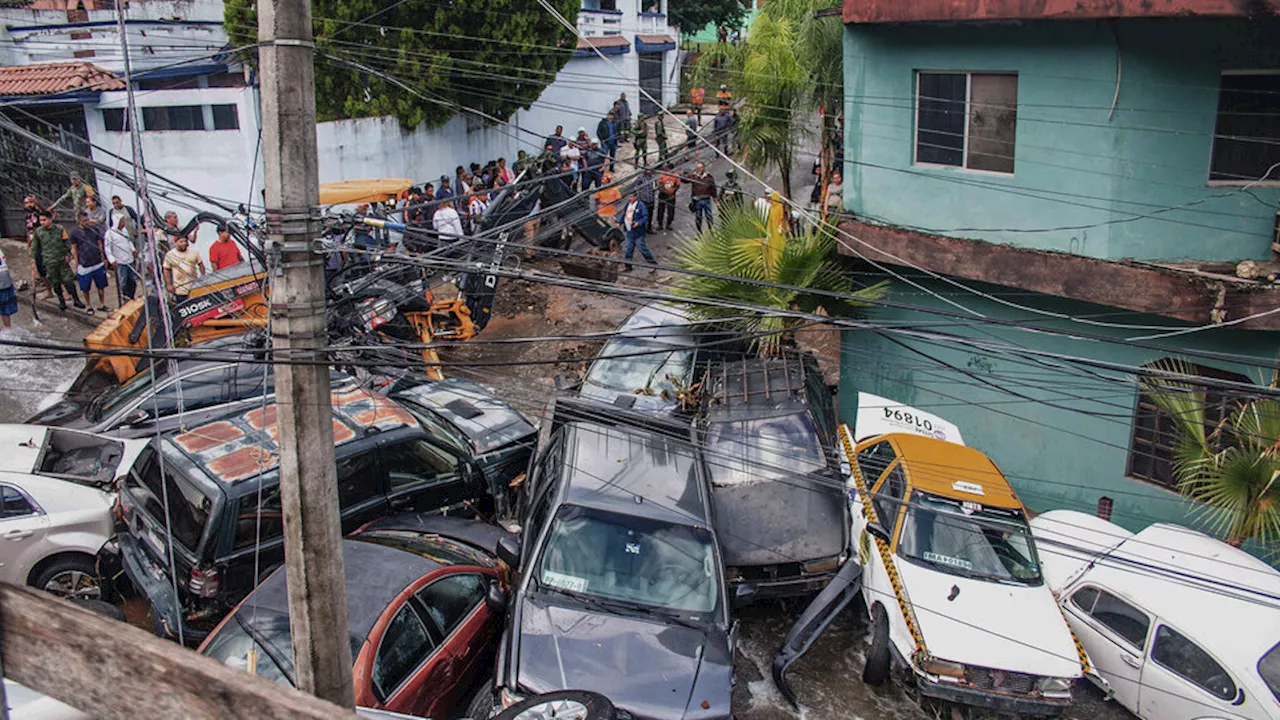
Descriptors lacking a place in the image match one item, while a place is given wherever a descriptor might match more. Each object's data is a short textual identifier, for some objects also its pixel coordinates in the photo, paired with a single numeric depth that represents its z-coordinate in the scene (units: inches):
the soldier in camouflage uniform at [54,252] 587.8
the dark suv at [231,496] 310.3
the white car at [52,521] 340.5
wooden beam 76.2
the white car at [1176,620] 303.3
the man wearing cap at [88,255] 594.5
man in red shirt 564.1
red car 261.7
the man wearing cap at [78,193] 658.2
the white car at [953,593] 312.7
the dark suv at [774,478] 361.1
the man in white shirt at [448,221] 644.7
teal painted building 402.3
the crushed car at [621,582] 267.7
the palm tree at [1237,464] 328.5
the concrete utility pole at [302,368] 213.2
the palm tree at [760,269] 448.5
